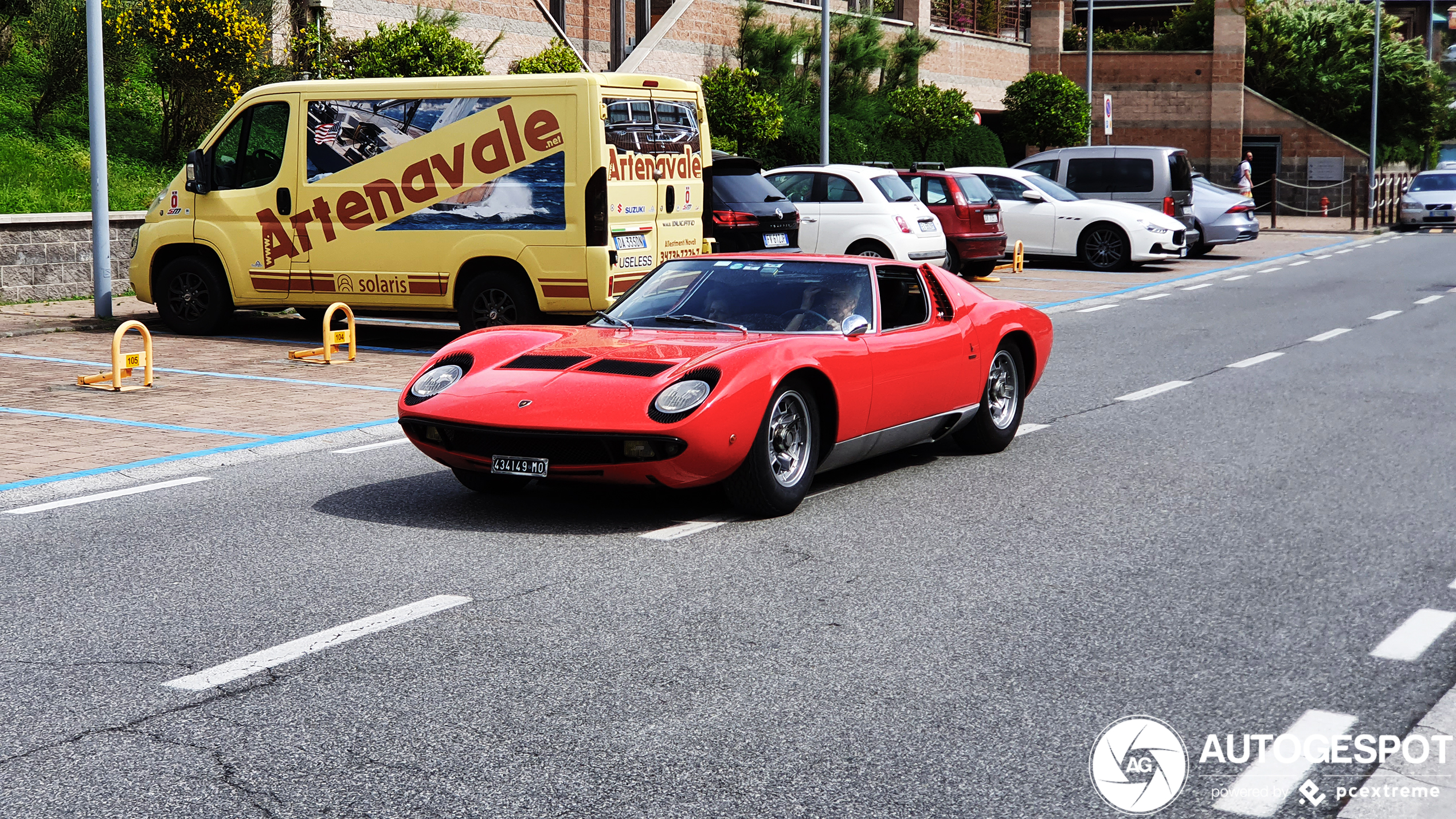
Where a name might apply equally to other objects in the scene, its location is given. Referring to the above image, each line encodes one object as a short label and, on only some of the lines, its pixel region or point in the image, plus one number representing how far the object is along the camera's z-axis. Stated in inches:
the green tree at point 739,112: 1146.0
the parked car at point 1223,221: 1182.9
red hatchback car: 911.0
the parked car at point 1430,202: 1637.6
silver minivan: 1107.3
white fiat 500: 802.2
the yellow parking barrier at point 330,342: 526.0
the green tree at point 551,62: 983.6
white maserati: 1028.5
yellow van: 537.0
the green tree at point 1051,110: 1742.1
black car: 693.9
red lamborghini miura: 271.7
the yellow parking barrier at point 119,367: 455.2
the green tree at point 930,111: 1419.8
